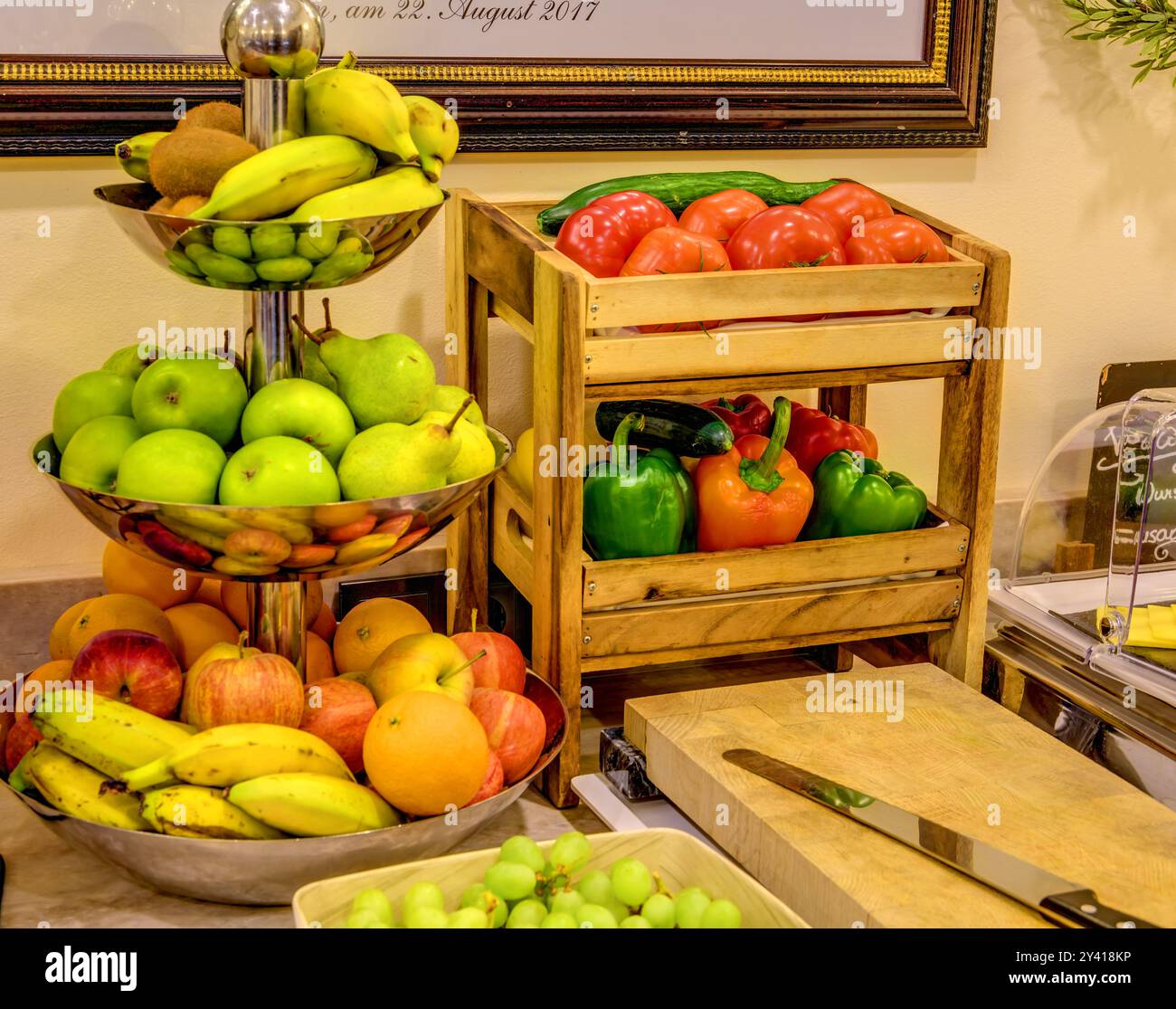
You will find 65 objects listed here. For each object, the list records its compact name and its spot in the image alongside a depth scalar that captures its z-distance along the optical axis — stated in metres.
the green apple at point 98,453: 1.03
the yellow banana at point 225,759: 0.98
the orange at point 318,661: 1.21
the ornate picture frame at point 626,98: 1.32
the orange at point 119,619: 1.18
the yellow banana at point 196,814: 0.98
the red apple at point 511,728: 1.12
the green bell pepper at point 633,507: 1.26
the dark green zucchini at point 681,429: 1.31
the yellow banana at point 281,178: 0.96
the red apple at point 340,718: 1.09
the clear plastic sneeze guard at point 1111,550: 1.29
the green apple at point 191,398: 1.03
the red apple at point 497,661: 1.19
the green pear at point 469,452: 1.08
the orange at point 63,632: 1.21
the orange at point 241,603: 1.25
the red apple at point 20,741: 1.11
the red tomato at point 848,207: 1.34
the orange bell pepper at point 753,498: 1.29
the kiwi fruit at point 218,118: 1.04
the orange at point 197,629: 1.20
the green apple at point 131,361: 1.11
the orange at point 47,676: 1.10
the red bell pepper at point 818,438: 1.43
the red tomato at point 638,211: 1.26
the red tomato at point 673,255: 1.20
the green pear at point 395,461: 1.01
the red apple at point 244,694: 1.04
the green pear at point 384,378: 1.06
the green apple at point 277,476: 0.97
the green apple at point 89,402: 1.07
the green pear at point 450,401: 1.12
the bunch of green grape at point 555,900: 0.87
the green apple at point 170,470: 0.98
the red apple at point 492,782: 1.08
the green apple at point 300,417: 1.02
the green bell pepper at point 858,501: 1.34
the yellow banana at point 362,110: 1.01
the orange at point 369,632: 1.22
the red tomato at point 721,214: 1.30
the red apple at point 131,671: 1.07
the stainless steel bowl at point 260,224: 0.96
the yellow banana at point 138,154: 1.05
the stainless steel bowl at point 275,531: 0.97
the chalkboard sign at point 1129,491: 1.33
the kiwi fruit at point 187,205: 0.98
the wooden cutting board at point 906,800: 0.97
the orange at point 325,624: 1.29
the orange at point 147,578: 1.27
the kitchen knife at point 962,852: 0.92
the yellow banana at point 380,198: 0.98
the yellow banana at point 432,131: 1.06
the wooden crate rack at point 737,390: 1.17
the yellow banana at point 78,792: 1.01
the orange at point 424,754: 1.02
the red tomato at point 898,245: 1.29
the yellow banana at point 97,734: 1.02
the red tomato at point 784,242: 1.24
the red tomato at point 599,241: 1.24
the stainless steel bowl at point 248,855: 0.99
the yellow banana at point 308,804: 0.98
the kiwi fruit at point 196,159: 0.99
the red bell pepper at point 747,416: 1.43
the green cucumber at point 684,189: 1.35
